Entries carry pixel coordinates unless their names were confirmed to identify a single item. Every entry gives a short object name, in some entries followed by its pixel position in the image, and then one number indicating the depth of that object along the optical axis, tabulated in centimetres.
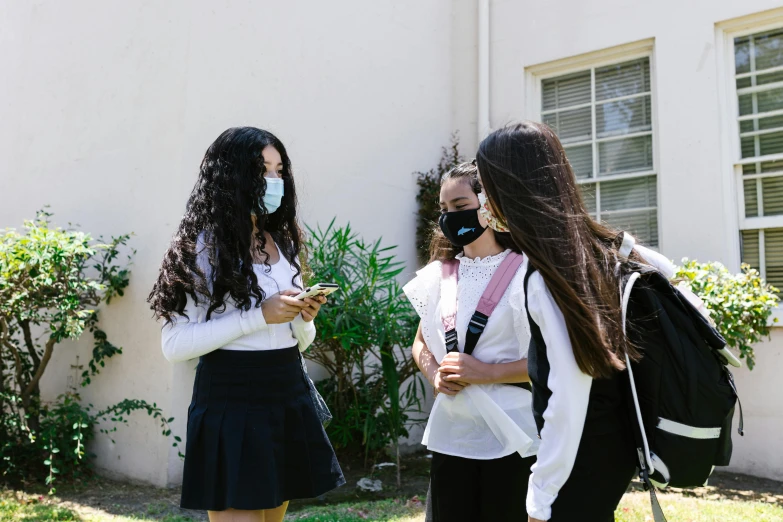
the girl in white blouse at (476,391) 234
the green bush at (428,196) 641
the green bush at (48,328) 448
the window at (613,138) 598
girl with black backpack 158
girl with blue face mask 225
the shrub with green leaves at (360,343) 477
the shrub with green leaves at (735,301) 473
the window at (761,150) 537
